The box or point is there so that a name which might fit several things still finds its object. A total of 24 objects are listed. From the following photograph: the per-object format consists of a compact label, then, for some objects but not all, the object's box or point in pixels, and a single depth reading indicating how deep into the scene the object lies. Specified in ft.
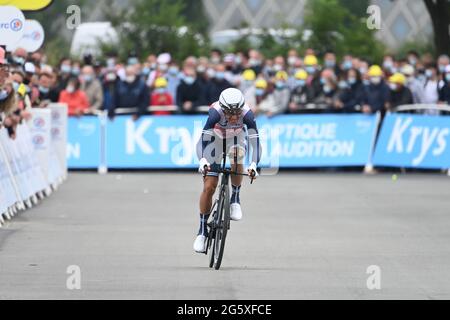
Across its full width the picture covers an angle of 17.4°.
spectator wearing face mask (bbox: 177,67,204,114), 90.07
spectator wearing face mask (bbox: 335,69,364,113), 89.51
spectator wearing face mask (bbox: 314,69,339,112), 90.38
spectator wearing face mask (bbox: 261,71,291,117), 89.40
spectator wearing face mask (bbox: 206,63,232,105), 90.33
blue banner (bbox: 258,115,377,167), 88.38
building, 182.29
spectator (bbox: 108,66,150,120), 88.74
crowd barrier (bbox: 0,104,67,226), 60.39
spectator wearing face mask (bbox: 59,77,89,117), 87.61
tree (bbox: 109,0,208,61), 125.90
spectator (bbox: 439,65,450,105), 88.25
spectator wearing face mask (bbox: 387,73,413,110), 89.61
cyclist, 43.50
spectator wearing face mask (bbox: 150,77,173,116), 89.81
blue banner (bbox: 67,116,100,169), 87.30
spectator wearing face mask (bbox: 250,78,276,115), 89.10
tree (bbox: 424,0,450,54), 107.45
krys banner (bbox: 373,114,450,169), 86.84
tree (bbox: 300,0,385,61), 125.39
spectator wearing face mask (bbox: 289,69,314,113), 89.79
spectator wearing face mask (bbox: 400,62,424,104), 90.38
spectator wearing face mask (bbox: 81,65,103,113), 89.76
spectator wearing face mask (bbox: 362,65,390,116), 88.69
